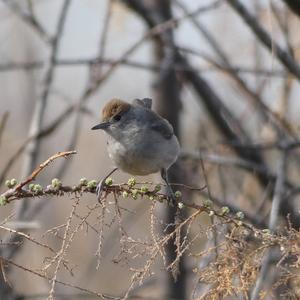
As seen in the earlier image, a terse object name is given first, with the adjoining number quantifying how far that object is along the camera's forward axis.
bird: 7.16
